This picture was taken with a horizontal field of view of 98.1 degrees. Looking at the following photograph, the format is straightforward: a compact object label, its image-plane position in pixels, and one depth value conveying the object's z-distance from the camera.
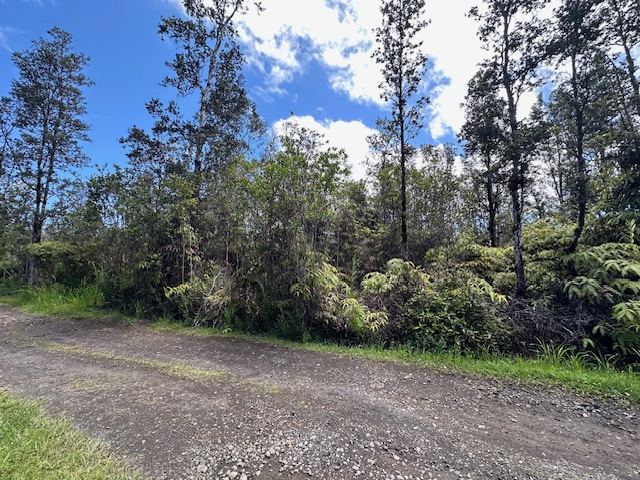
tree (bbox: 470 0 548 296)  5.18
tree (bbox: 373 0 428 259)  8.09
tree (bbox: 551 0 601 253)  4.68
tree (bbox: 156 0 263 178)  9.02
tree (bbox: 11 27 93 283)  10.31
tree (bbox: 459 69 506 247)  5.55
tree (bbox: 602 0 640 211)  4.30
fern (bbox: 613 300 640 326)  3.34
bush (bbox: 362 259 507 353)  3.97
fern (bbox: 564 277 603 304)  3.88
